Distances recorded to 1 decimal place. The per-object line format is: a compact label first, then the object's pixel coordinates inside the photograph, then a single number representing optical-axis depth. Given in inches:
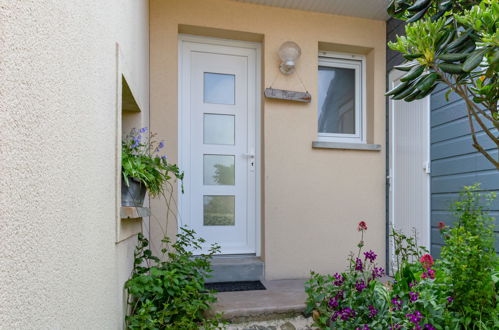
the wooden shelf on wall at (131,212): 59.0
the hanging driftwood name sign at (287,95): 124.3
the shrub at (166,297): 65.4
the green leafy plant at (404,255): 86.1
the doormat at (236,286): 108.7
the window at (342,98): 140.9
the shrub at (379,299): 63.1
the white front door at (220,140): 126.6
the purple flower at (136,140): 77.7
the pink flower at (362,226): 90.4
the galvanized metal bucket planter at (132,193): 63.0
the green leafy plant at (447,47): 39.7
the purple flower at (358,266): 82.8
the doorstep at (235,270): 116.4
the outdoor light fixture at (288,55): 124.8
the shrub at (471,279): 58.8
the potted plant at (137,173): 63.3
